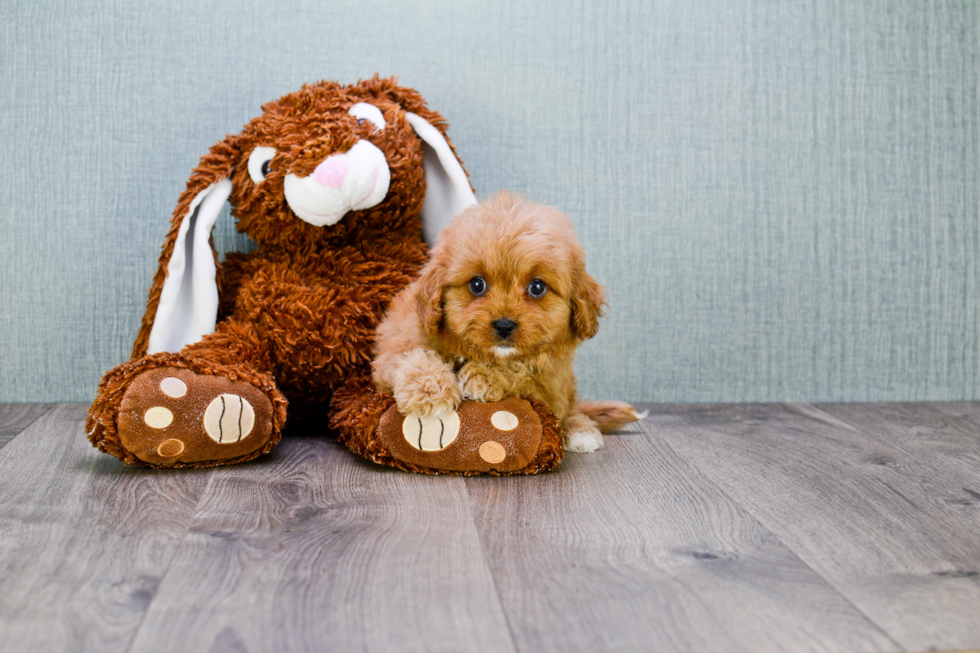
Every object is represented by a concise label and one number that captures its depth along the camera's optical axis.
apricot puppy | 1.16
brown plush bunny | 1.38
